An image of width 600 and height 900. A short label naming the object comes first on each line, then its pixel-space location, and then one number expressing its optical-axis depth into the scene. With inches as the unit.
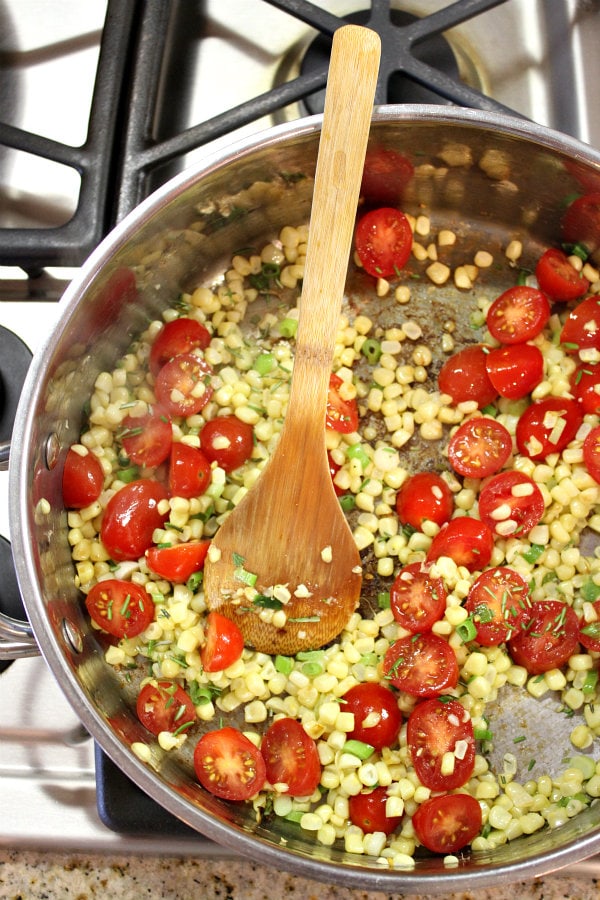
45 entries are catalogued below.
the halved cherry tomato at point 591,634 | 25.4
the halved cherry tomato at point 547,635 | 25.3
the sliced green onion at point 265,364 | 26.7
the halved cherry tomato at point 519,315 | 26.2
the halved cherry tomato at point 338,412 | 26.0
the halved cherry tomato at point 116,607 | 24.9
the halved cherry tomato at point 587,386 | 26.2
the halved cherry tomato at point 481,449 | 26.0
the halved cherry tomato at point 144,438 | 26.0
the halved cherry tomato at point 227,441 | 26.0
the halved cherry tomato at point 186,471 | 25.7
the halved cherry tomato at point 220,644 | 24.9
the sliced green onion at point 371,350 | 26.9
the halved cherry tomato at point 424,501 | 26.0
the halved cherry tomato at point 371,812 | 24.8
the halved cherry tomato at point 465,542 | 25.5
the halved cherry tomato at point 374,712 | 25.0
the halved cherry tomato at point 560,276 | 26.5
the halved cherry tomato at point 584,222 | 25.6
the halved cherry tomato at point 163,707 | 24.8
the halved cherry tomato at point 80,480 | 25.3
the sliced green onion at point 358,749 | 25.0
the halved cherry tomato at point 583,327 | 26.3
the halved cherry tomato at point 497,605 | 25.2
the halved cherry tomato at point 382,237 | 26.5
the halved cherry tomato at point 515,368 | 26.0
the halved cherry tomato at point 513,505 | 25.6
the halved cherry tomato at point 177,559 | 25.3
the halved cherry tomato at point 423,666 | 24.9
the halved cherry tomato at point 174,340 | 26.4
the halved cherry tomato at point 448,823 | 24.2
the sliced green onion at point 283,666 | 25.5
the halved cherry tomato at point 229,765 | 24.2
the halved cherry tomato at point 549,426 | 26.1
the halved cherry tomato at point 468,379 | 26.4
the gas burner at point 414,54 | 26.4
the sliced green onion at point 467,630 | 25.3
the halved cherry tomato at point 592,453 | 25.8
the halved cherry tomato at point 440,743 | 24.5
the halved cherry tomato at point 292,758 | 24.6
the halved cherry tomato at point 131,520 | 25.4
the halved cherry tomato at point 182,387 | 26.1
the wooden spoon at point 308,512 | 23.0
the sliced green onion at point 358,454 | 26.4
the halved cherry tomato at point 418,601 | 25.2
